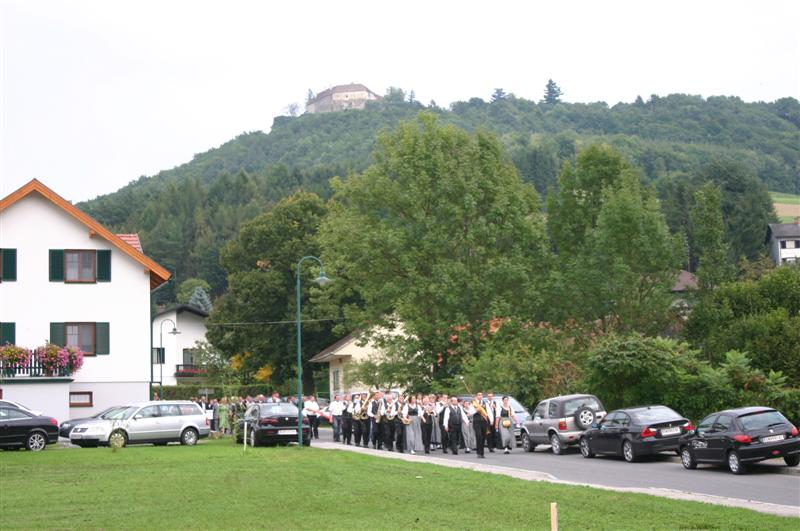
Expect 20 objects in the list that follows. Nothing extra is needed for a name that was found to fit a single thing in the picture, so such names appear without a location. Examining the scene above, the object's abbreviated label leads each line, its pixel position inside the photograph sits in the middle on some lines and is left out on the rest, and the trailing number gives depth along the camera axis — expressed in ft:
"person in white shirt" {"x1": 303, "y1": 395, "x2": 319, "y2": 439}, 131.85
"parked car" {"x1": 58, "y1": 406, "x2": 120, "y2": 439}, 136.26
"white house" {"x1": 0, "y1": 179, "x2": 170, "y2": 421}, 149.69
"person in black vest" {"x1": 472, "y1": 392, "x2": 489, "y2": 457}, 96.58
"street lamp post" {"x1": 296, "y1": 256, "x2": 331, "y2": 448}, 109.19
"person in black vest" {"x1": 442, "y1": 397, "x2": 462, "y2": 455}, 104.58
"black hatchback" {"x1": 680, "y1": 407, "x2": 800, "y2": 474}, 70.03
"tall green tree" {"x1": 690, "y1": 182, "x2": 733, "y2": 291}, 183.12
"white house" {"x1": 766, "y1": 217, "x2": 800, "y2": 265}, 357.41
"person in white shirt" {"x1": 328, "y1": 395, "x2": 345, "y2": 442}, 129.59
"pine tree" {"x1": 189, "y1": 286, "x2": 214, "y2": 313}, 392.68
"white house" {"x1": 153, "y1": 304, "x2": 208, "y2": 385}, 300.20
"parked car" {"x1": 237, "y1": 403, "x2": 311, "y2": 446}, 111.04
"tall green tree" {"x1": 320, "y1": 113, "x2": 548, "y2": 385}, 161.89
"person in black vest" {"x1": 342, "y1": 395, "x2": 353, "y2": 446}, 122.93
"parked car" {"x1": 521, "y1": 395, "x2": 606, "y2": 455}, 100.53
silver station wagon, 113.39
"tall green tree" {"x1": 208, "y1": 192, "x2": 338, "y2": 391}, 226.58
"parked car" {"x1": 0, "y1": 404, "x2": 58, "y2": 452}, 107.24
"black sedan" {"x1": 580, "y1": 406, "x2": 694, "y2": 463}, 84.64
